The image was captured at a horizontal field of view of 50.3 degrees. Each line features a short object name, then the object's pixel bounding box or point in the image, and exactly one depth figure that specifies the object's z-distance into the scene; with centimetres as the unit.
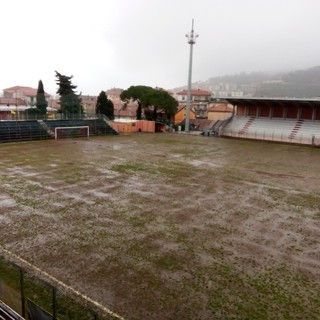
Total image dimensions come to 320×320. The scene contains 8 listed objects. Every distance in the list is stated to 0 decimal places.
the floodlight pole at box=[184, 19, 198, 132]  4550
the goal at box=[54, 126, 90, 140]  3569
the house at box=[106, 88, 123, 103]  11756
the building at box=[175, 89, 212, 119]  7656
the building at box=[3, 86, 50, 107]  8650
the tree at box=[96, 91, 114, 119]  5062
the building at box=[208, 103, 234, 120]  5766
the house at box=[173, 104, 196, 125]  6206
